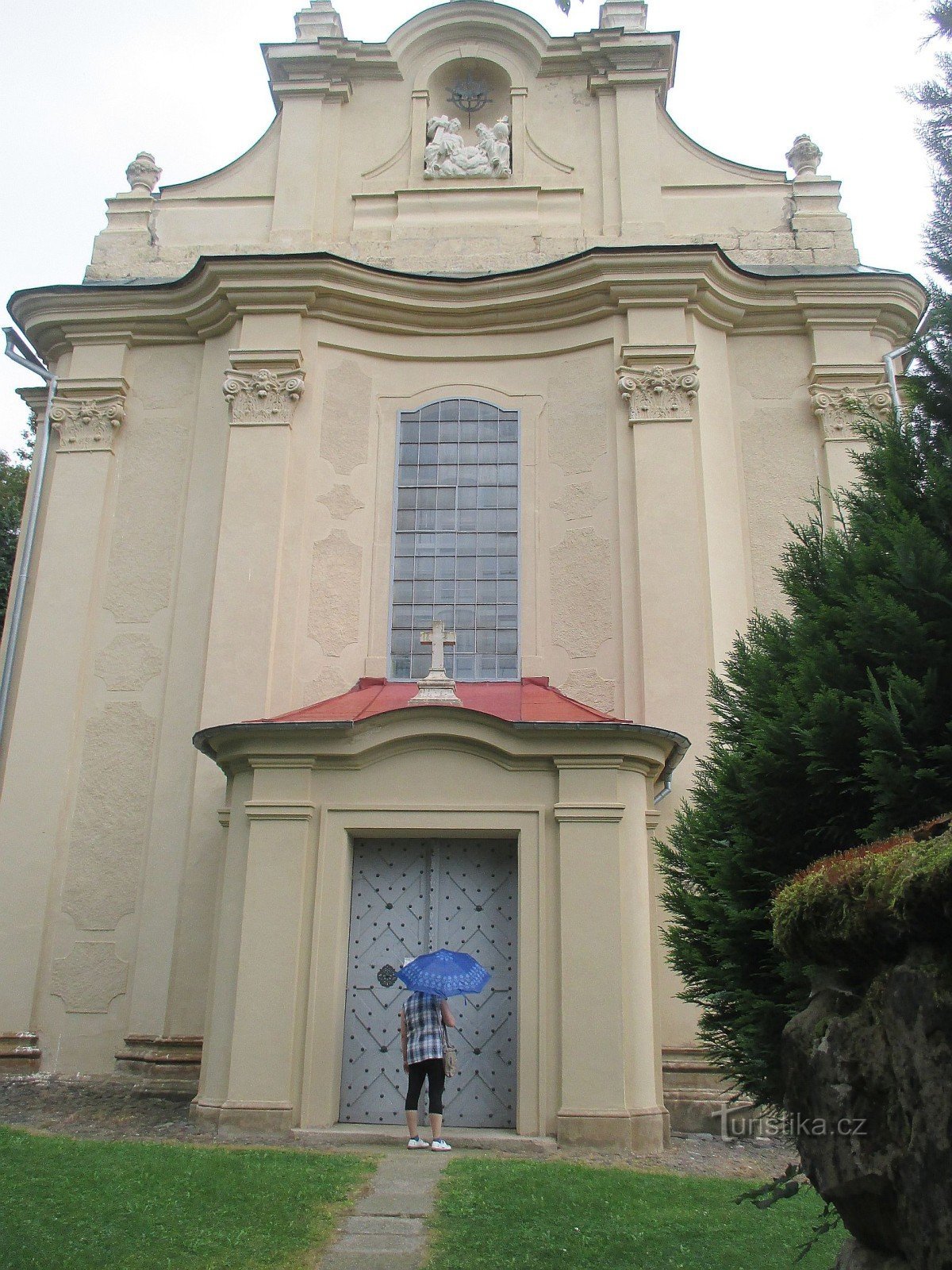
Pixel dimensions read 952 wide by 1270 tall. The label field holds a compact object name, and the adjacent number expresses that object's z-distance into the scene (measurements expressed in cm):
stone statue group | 1576
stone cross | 1146
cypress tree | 537
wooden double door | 990
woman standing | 877
